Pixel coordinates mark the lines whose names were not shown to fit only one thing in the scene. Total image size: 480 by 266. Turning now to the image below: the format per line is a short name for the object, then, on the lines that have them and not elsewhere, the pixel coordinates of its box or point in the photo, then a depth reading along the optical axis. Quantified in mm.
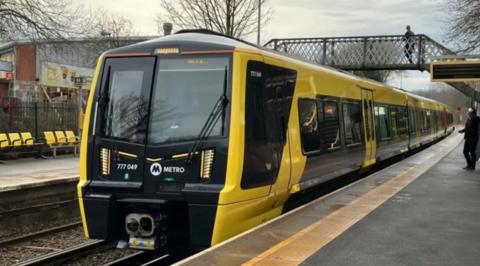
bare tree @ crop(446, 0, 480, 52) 17562
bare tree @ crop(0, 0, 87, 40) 23141
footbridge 37906
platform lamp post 28181
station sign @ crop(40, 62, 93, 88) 34344
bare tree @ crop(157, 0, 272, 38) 26016
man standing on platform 16516
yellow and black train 7027
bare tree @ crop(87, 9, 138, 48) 41953
